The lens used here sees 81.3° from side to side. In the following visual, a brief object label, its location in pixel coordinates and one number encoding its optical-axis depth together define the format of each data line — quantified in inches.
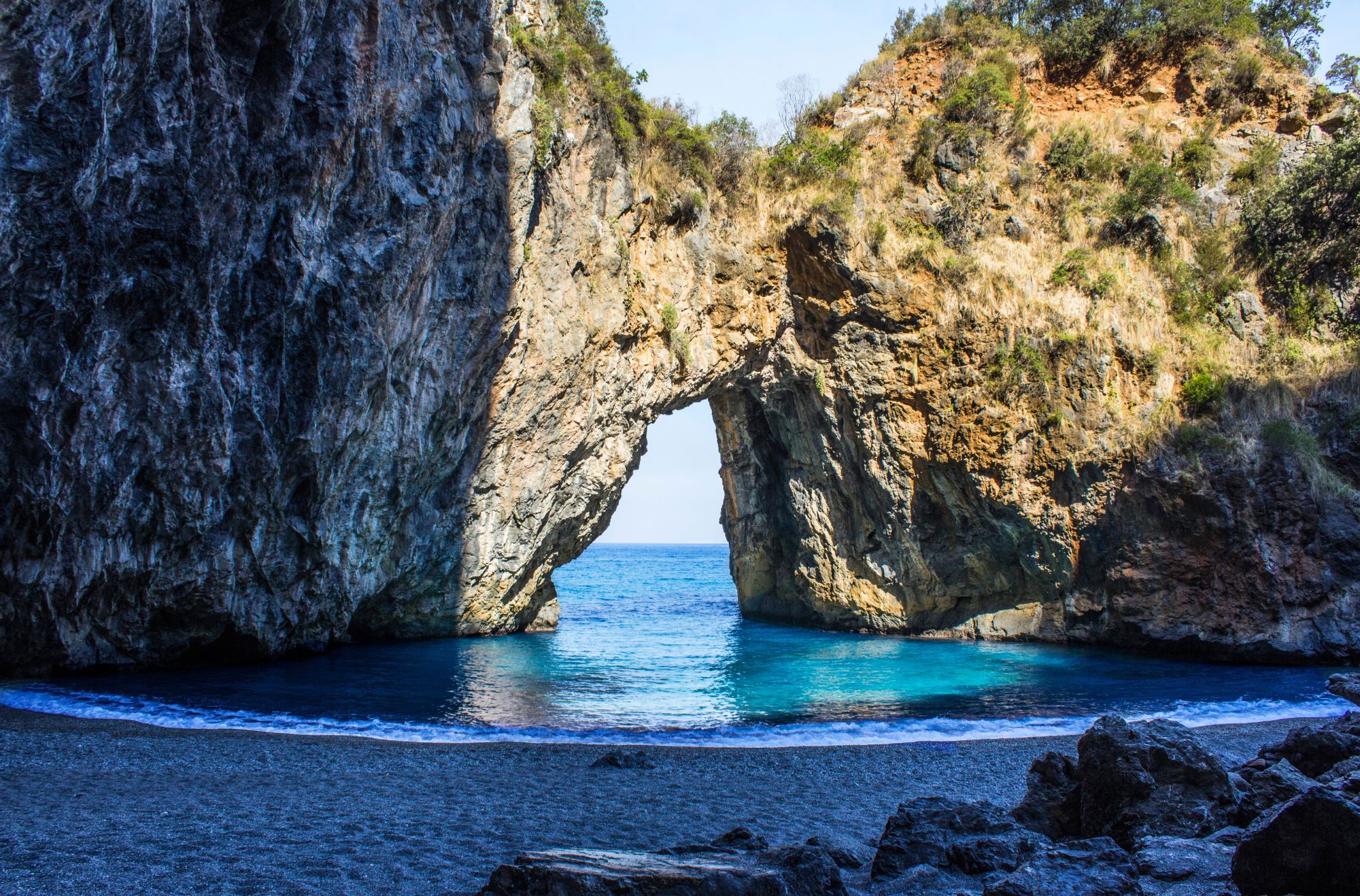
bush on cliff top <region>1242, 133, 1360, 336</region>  751.7
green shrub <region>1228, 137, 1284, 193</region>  831.7
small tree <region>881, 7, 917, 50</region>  982.4
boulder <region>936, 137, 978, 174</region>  874.1
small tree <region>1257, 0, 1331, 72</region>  973.8
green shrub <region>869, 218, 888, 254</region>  820.0
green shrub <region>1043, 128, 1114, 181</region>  869.8
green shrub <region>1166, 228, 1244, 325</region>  774.5
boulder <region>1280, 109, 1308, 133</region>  868.0
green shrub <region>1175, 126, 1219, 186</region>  852.6
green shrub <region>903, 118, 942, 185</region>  877.8
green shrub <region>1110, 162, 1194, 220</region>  821.9
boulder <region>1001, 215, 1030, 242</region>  845.8
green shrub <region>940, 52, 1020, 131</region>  888.9
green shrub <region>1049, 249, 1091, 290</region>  785.6
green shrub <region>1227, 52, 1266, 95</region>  885.2
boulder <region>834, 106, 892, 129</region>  912.3
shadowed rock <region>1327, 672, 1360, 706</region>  355.3
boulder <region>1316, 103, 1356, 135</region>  850.8
